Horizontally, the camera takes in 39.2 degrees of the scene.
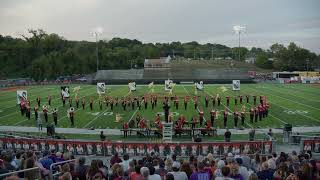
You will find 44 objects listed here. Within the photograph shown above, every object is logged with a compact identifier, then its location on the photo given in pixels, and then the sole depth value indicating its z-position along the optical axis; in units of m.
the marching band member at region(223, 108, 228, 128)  26.36
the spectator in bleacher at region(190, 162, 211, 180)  7.98
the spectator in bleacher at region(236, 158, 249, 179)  8.31
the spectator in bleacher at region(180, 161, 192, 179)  8.31
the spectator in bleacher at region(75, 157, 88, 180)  8.75
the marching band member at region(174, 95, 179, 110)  34.19
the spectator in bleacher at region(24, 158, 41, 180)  8.12
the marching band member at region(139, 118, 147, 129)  23.25
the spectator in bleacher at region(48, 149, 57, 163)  10.60
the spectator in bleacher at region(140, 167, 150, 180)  7.57
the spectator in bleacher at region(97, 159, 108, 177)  8.62
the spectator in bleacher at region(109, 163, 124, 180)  7.85
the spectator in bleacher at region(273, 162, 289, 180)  7.97
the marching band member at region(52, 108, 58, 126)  27.80
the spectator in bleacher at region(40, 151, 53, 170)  9.90
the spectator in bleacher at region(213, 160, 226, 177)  8.45
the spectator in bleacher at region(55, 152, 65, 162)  10.76
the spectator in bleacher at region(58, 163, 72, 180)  6.98
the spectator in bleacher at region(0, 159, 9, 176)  8.38
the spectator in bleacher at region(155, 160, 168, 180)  8.63
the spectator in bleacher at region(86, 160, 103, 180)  8.09
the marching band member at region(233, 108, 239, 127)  26.25
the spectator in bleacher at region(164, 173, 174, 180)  7.14
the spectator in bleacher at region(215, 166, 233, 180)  7.20
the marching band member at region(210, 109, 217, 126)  26.39
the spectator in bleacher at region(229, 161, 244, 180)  7.57
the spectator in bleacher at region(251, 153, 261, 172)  10.42
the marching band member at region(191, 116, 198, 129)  23.27
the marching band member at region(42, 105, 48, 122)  29.25
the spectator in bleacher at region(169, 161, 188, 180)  8.01
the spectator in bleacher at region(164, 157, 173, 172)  8.91
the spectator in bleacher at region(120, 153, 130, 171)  9.95
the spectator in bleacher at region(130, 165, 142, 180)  7.86
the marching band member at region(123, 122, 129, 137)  23.28
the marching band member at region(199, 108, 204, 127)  25.65
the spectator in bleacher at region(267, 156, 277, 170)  9.06
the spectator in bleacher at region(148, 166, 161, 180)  7.90
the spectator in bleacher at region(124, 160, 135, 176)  8.39
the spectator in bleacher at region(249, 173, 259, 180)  6.64
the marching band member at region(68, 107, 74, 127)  27.30
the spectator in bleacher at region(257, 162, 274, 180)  8.33
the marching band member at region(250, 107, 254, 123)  27.77
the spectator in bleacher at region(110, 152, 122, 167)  10.61
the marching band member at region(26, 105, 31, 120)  30.88
